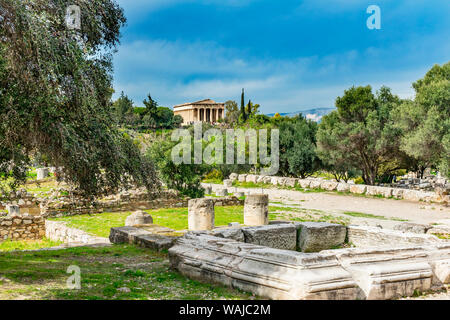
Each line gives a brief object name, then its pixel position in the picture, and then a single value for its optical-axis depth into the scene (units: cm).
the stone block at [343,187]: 2422
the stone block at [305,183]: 2664
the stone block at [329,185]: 2495
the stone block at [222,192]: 2281
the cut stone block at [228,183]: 2833
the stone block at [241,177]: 3098
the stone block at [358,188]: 2312
